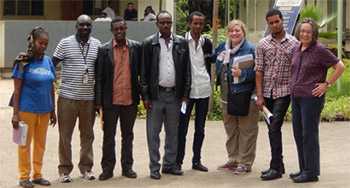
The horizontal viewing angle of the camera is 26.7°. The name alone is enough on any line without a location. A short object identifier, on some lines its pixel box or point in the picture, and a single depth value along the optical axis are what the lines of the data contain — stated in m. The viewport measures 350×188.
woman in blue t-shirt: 7.61
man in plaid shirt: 8.02
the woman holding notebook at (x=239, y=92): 8.35
